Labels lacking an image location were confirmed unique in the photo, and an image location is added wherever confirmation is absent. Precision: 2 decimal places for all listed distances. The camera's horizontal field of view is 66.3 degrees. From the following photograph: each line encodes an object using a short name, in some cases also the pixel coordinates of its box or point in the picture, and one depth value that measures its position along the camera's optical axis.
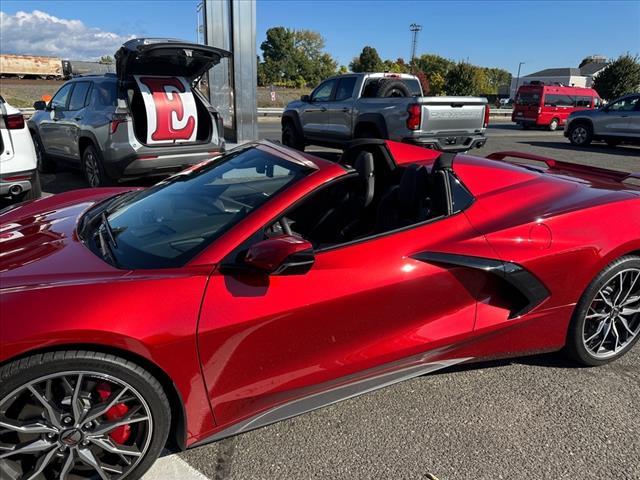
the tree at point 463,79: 43.78
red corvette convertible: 1.83
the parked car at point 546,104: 22.36
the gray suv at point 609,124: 14.49
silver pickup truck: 8.70
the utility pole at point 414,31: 79.75
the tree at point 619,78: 35.88
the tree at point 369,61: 80.06
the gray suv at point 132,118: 6.33
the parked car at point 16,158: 4.86
